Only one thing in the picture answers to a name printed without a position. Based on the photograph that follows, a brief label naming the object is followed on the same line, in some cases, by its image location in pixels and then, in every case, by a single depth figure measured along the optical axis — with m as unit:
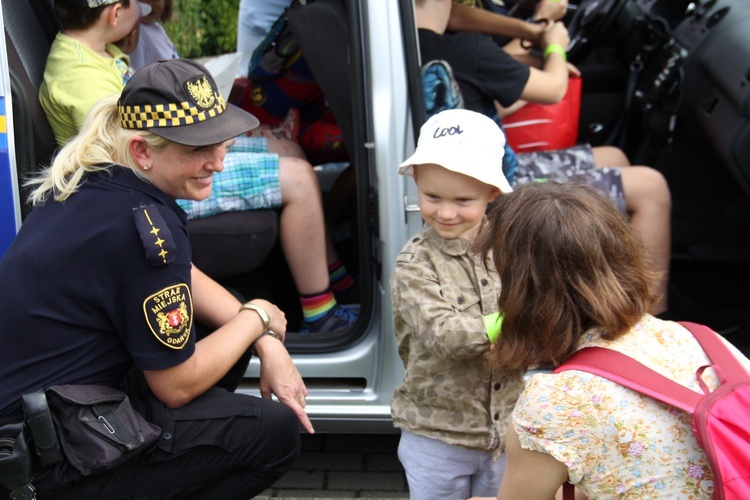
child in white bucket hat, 1.83
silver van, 2.35
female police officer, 1.76
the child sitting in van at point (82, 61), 2.43
